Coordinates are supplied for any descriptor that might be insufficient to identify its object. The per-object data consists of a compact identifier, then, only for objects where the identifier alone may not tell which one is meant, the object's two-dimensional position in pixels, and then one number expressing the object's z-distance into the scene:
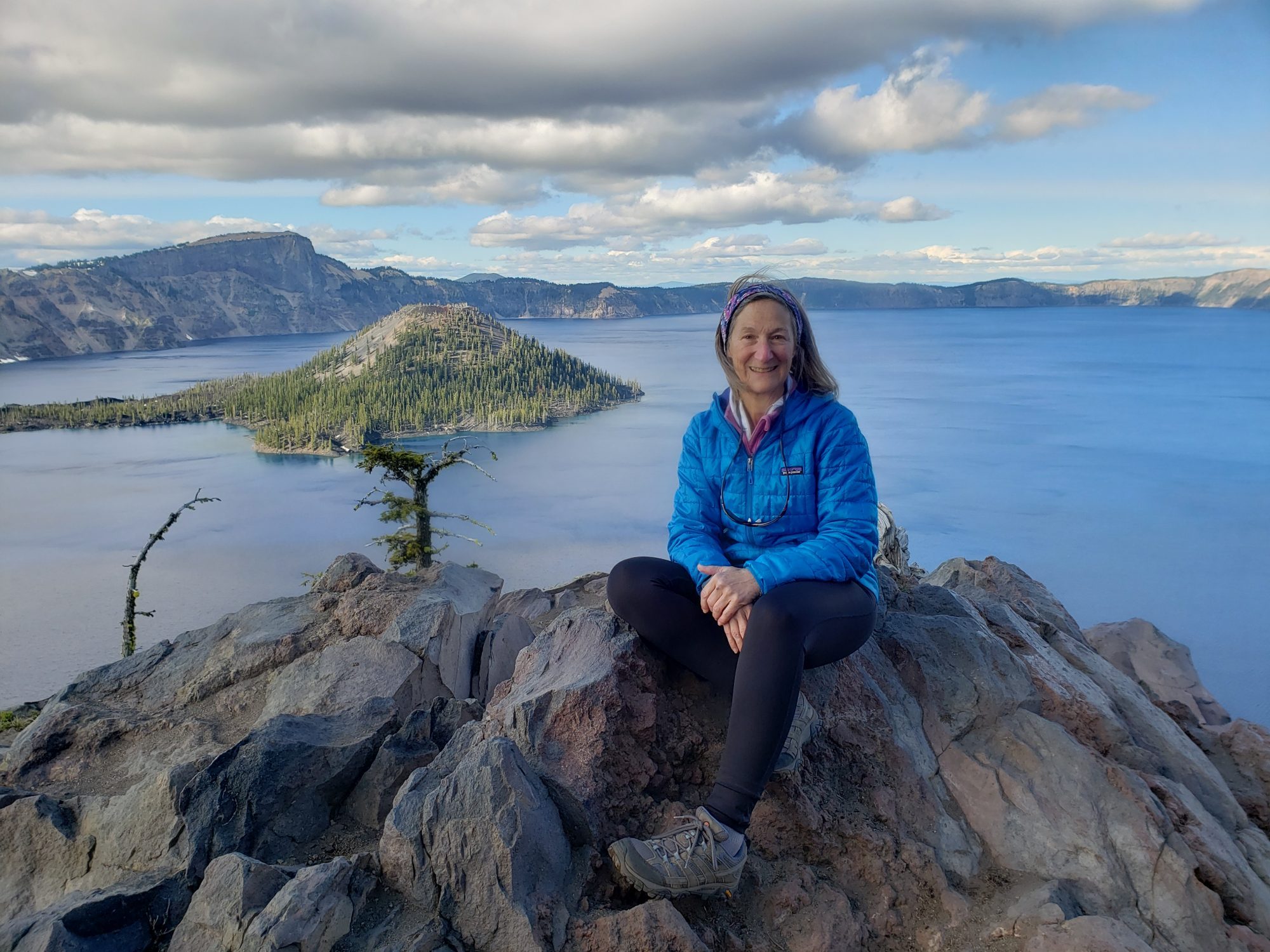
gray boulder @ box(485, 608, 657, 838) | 4.07
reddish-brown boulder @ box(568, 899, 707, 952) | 3.33
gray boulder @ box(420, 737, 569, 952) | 3.39
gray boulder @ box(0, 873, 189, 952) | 3.35
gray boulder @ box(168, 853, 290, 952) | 3.28
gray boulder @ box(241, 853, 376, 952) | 3.15
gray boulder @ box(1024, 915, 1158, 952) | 3.46
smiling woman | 3.63
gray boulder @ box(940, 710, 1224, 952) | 4.04
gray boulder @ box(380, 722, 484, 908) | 3.52
